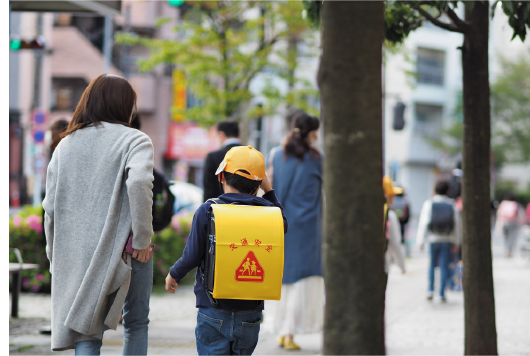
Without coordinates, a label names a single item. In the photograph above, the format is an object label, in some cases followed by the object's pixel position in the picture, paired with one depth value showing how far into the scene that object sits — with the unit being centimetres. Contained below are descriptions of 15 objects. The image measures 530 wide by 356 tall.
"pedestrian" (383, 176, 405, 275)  1253
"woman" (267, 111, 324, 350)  1182
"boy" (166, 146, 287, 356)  658
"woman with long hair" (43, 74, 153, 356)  682
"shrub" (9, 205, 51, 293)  1694
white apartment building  8994
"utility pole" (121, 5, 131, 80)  6157
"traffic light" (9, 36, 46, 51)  2027
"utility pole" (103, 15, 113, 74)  6231
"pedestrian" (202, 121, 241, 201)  1324
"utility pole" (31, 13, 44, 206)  5263
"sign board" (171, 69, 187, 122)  6756
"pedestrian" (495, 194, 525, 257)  3681
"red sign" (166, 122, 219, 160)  6875
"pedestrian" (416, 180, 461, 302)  1969
